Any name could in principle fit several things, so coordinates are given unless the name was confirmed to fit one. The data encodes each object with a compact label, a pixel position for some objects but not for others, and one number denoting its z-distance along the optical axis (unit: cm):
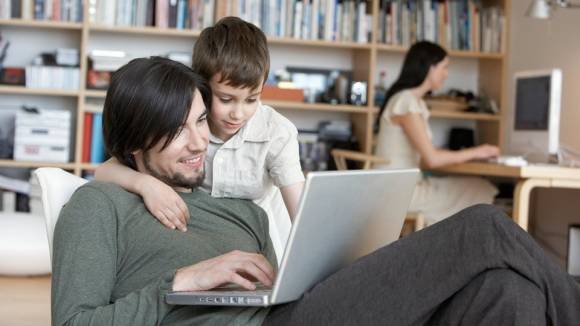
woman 425
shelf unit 482
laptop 132
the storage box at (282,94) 499
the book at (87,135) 487
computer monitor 407
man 132
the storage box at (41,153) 484
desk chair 417
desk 346
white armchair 164
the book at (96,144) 488
